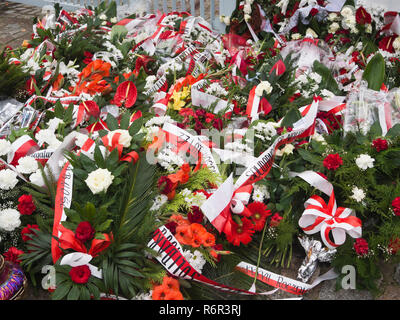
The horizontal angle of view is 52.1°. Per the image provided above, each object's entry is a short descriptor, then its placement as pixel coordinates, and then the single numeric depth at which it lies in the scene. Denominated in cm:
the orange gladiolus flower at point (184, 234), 179
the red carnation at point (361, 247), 180
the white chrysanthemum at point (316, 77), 279
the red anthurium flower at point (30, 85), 288
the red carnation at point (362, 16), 349
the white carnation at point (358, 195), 192
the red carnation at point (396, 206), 182
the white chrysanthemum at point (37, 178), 195
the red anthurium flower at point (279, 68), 269
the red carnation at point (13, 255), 178
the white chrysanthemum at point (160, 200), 196
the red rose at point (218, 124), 244
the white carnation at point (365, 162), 195
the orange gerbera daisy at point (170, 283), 169
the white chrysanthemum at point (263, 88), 257
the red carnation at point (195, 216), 190
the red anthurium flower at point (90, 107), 252
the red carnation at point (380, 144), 199
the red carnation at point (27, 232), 183
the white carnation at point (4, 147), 209
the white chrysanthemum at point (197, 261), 180
